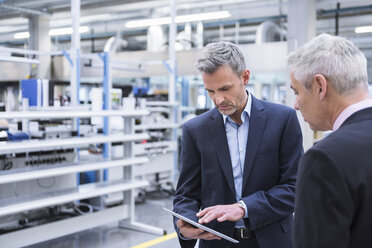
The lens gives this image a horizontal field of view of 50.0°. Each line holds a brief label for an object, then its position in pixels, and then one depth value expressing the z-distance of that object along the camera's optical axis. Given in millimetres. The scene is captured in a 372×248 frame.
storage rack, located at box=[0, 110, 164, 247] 3379
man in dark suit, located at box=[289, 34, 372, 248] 832
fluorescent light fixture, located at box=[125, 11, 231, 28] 8609
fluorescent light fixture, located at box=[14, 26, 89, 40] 11015
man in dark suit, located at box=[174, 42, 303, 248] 1467
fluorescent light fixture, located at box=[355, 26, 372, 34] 9359
